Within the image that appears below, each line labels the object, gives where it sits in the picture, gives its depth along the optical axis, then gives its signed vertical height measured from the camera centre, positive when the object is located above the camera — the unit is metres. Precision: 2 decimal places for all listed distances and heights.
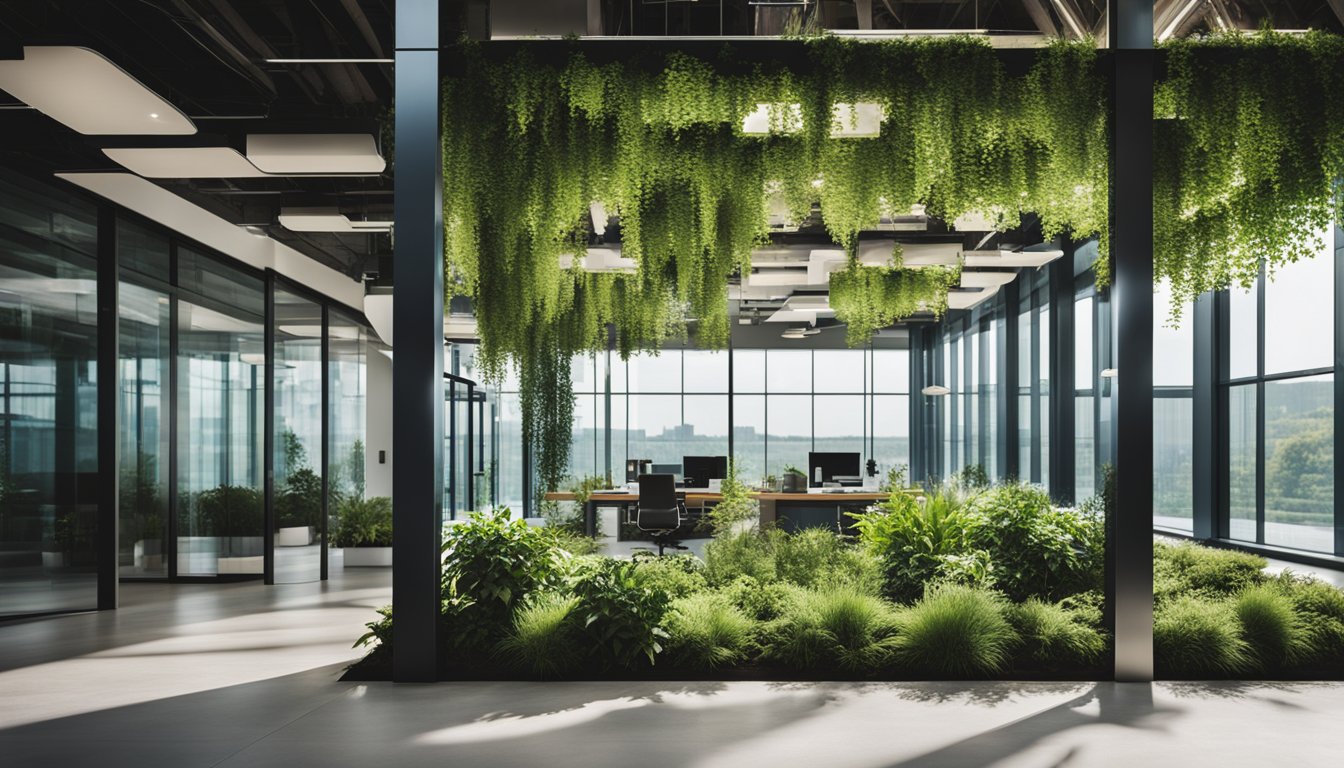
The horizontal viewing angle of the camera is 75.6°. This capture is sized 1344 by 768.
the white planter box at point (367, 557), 10.09 -1.76
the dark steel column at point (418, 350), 4.63 +0.30
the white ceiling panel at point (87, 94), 4.32 +1.69
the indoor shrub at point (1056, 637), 4.78 -1.31
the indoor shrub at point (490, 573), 4.90 -1.00
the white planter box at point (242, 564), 8.86 -1.63
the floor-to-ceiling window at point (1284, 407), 9.23 -0.06
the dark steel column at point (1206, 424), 10.86 -0.28
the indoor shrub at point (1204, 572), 5.74 -1.21
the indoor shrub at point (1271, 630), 4.73 -1.27
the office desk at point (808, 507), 10.55 -1.28
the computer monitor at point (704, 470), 12.39 -0.94
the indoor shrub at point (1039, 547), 5.84 -0.99
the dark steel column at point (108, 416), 7.00 -0.08
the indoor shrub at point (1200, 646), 4.69 -1.34
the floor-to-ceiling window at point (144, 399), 7.75 +0.07
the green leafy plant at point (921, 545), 5.78 -1.00
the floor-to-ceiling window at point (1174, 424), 11.43 -0.29
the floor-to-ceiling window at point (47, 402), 6.26 +0.04
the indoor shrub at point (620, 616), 4.71 -1.17
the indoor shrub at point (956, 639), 4.70 -1.30
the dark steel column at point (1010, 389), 14.12 +0.23
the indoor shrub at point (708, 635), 4.77 -1.30
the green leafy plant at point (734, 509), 10.41 -1.28
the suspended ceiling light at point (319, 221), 7.20 +1.55
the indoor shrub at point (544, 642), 4.68 -1.30
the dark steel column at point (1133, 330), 4.68 +0.40
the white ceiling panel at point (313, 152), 5.57 +1.65
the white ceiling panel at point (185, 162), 5.65 +1.65
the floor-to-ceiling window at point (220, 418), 8.62 -0.12
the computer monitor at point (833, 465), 11.98 -0.86
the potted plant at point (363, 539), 10.09 -1.55
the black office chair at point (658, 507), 10.35 -1.23
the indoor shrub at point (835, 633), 4.75 -1.30
